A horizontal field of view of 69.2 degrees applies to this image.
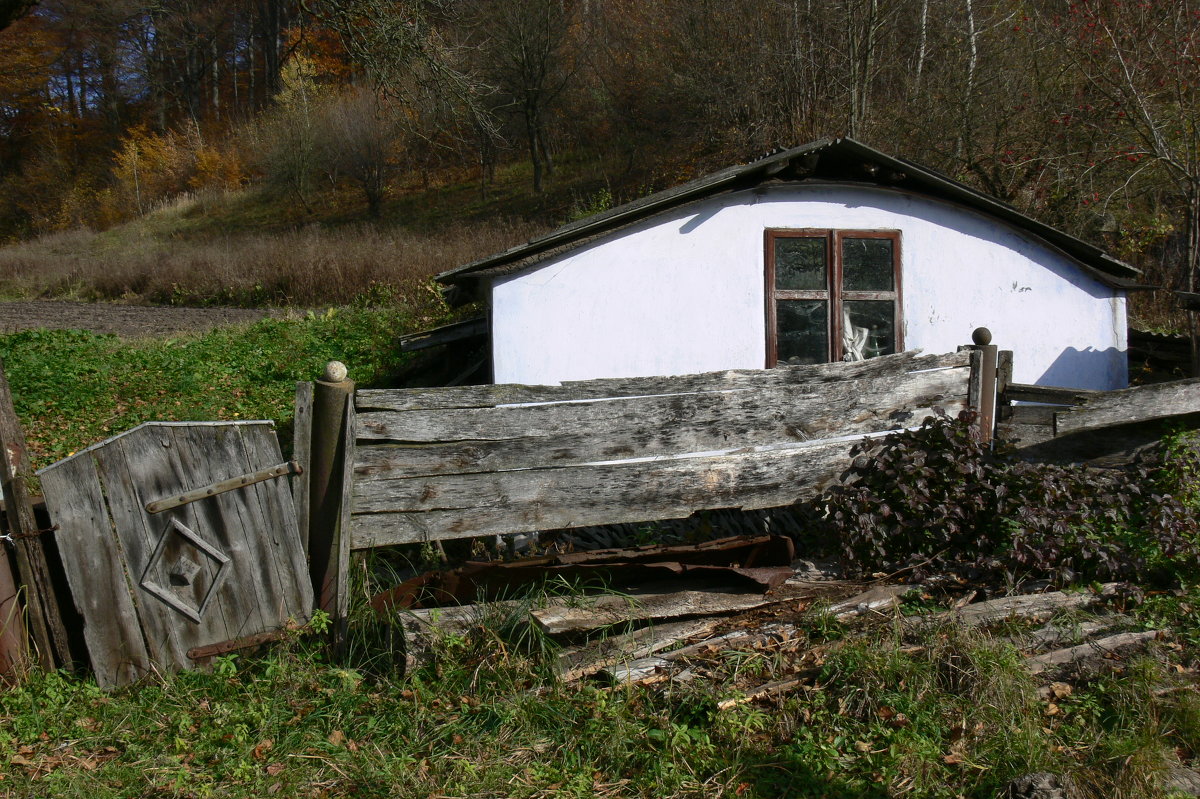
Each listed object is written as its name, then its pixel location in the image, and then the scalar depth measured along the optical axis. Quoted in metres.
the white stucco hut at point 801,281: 7.78
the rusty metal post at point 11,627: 4.59
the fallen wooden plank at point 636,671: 4.31
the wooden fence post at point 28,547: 4.57
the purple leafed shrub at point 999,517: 5.25
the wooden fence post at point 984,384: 6.34
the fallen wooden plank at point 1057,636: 4.65
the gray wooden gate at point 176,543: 4.64
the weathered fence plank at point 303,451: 4.83
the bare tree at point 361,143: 32.19
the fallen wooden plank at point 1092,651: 4.49
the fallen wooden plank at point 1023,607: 4.75
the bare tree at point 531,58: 29.91
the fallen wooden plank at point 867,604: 4.85
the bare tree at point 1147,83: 11.77
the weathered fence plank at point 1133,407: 6.07
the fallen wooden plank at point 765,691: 4.14
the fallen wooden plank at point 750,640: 4.52
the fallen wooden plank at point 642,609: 4.49
